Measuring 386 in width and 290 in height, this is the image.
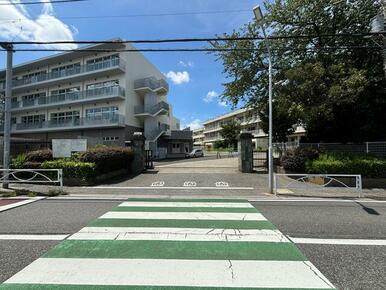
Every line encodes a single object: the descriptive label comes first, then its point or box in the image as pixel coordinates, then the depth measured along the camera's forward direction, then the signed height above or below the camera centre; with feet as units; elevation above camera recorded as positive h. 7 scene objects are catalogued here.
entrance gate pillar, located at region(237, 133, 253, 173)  61.05 -0.25
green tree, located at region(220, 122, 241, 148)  211.20 +13.58
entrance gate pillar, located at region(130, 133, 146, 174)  62.90 -0.42
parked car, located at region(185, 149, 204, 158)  149.01 -1.30
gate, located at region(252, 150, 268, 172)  66.91 -2.23
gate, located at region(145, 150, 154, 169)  69.75 -1.94
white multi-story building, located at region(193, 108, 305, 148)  205.16 +20.87
